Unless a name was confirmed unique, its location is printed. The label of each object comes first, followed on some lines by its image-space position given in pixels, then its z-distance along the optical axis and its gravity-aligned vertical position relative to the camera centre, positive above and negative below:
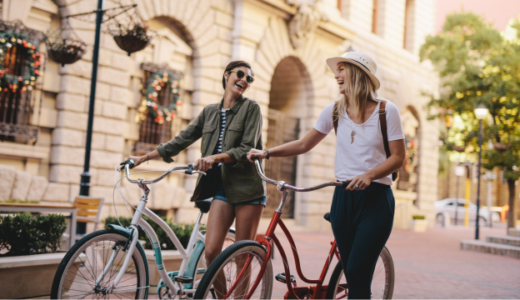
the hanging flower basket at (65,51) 9.52 +2.15
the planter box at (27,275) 4.55 -0.92
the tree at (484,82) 17.75 +4.04
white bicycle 3.48 -0.63
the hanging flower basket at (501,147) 17.86 +1.80
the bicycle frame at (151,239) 3.63 -0.47
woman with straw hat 3.50 +0.18
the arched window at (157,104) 12.55 +1.69
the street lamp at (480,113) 16.39 +2.67
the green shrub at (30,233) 4.98 -0.60
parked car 34.25 -0.81
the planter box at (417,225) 21.00 -1.17
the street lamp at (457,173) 32.91 +1.80
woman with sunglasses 4.18 +0.17
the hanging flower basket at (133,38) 8.96 +2.31
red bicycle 3.40 -0.61
